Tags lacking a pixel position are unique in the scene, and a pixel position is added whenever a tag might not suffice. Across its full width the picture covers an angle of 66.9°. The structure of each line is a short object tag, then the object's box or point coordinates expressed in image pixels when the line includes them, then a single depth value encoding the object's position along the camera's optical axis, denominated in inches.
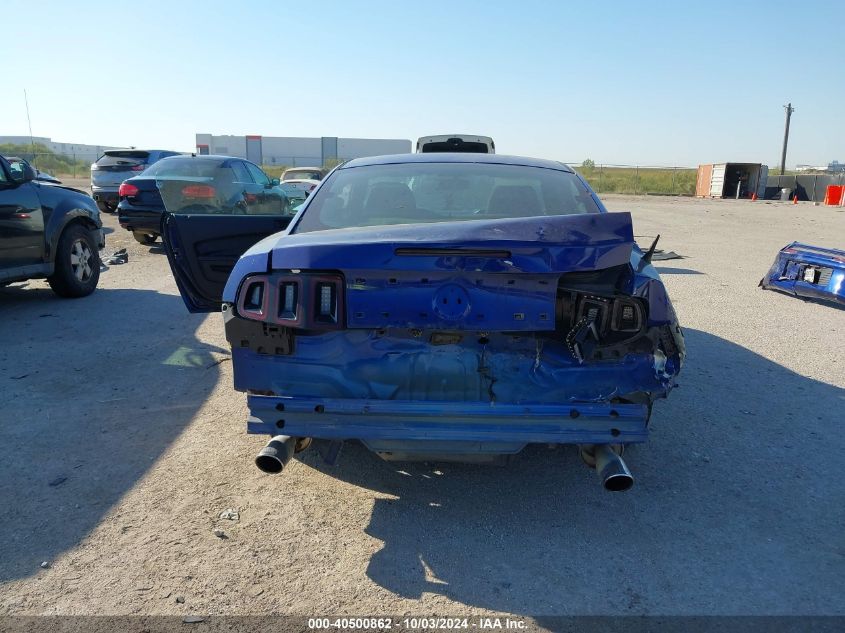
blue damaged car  109.3
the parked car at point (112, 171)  637.3
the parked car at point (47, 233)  270.8
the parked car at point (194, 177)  409.4
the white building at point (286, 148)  2322.8
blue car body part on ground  310.5
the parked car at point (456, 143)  420.2
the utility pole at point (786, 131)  2463.1
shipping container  1608.0
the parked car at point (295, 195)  524.5
